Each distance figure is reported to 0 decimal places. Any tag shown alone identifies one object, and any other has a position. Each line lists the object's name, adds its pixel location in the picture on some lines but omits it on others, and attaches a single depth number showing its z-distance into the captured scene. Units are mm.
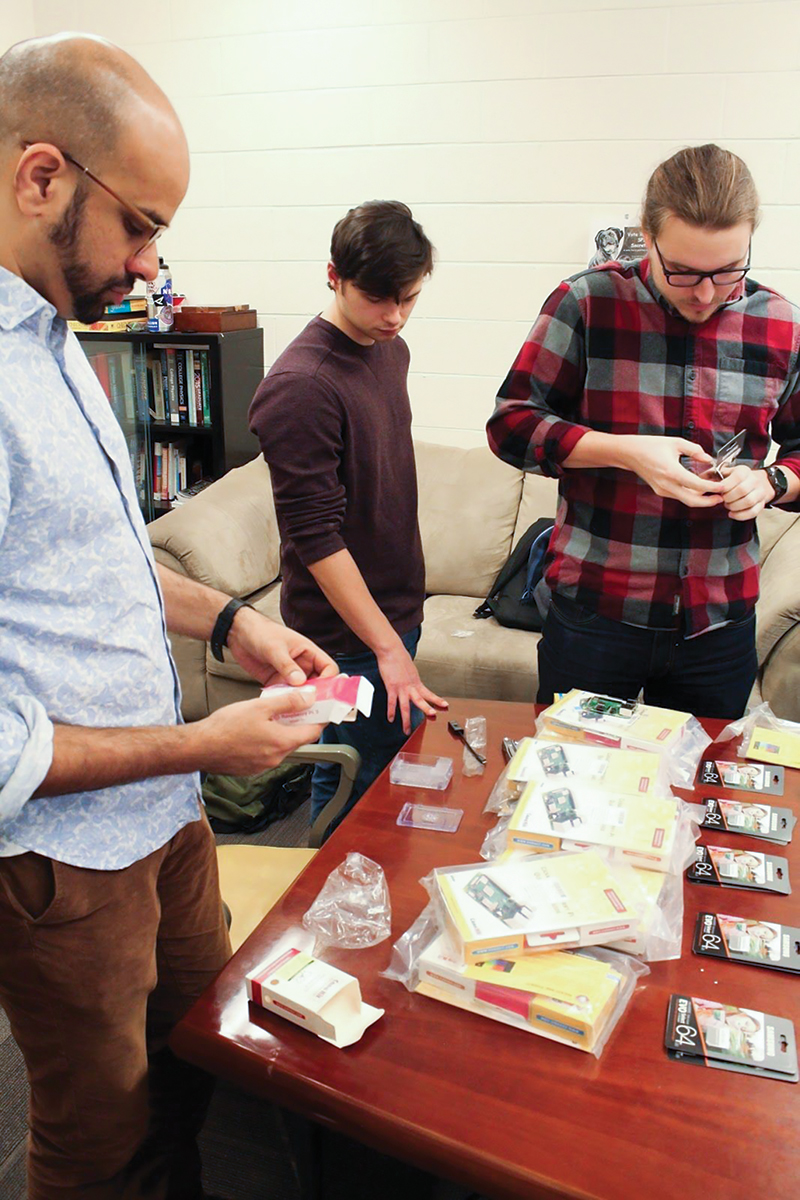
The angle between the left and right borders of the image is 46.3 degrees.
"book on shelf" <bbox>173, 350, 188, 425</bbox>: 3822
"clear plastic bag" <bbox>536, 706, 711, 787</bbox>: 1533
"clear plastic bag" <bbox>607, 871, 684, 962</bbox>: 1159
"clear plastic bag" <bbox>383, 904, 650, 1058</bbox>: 1061
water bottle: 3770
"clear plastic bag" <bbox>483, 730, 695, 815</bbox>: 1438
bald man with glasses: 1017
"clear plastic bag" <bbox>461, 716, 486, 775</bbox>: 1632
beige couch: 2818
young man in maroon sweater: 1779
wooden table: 909
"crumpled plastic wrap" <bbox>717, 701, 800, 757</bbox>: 1661
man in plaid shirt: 1605
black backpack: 3051
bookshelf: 3750
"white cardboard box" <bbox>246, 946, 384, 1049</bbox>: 1054
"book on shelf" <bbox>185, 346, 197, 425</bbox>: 3793
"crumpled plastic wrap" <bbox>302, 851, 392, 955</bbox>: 1216
